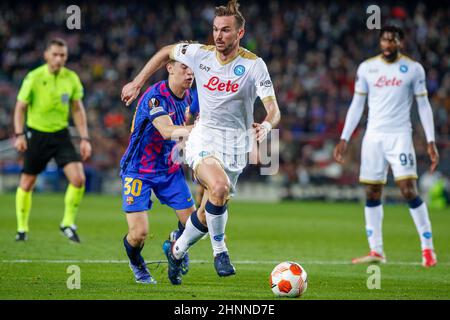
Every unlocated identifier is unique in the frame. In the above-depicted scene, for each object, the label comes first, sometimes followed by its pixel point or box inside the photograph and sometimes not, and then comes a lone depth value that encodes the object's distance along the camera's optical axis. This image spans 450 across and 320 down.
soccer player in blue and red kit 17.37
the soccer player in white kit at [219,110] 16.52
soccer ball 15.41
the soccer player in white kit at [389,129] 22.73
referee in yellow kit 26.44
